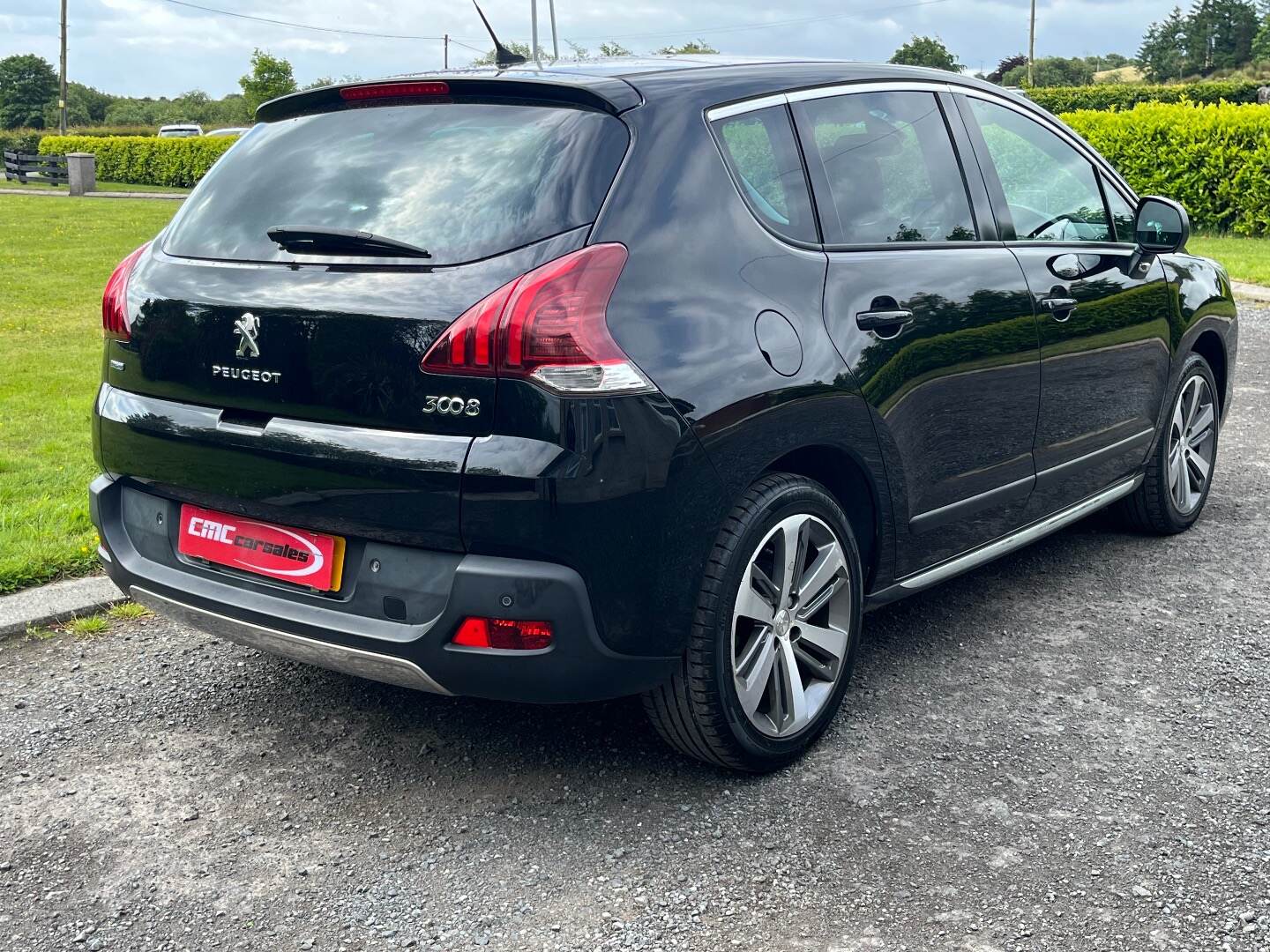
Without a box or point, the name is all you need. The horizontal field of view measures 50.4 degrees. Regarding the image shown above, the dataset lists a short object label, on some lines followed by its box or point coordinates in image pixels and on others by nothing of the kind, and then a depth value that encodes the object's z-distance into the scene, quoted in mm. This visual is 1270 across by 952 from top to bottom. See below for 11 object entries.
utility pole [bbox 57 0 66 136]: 53453
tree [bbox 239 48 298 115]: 49750
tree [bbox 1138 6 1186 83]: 105250
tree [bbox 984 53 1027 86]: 96750
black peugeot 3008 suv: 2863
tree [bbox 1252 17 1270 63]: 95000
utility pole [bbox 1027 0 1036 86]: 82688
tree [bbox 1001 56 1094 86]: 98250
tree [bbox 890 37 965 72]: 83250
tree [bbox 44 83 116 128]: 89062
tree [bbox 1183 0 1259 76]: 103875
